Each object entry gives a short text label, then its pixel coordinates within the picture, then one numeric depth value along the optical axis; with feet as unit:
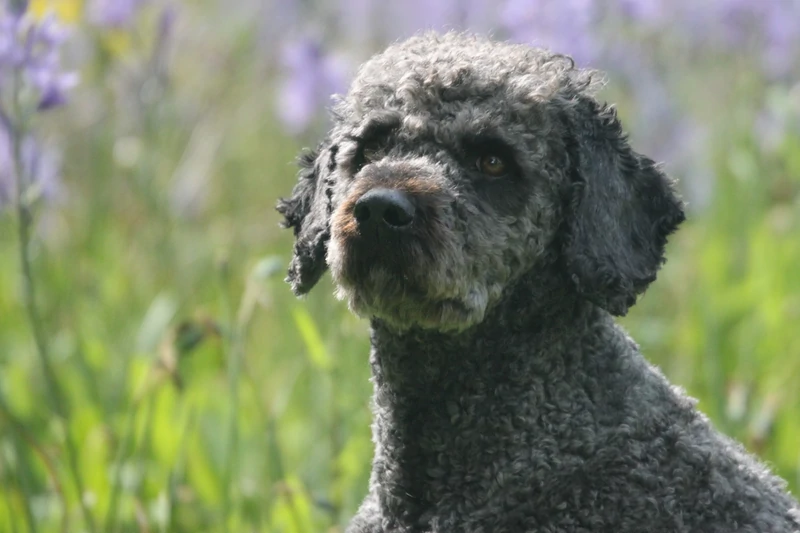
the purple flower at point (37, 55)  23.80
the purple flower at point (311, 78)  34.68
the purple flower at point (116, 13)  36.76
